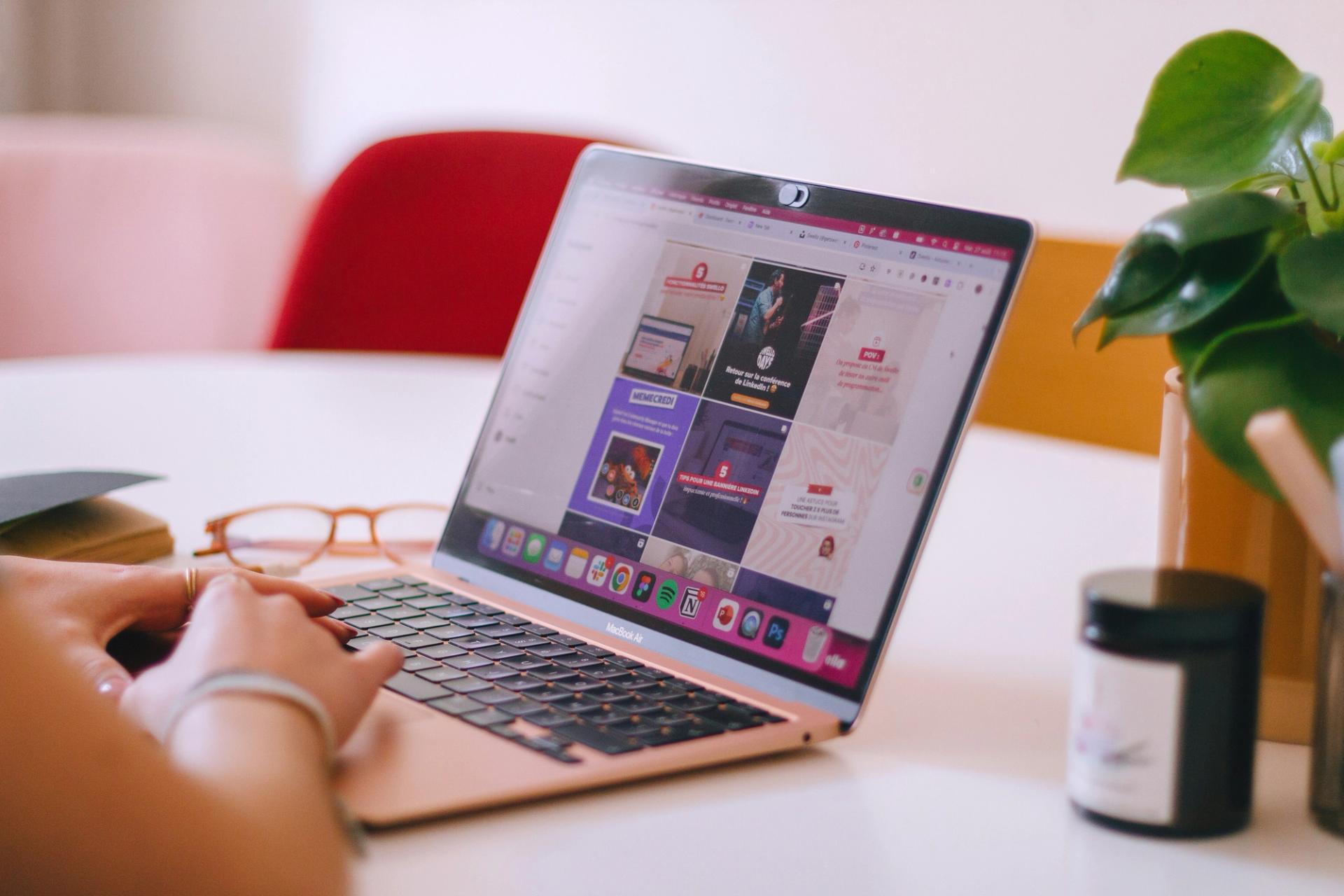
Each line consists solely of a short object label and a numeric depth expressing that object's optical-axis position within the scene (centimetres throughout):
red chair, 171
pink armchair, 247
